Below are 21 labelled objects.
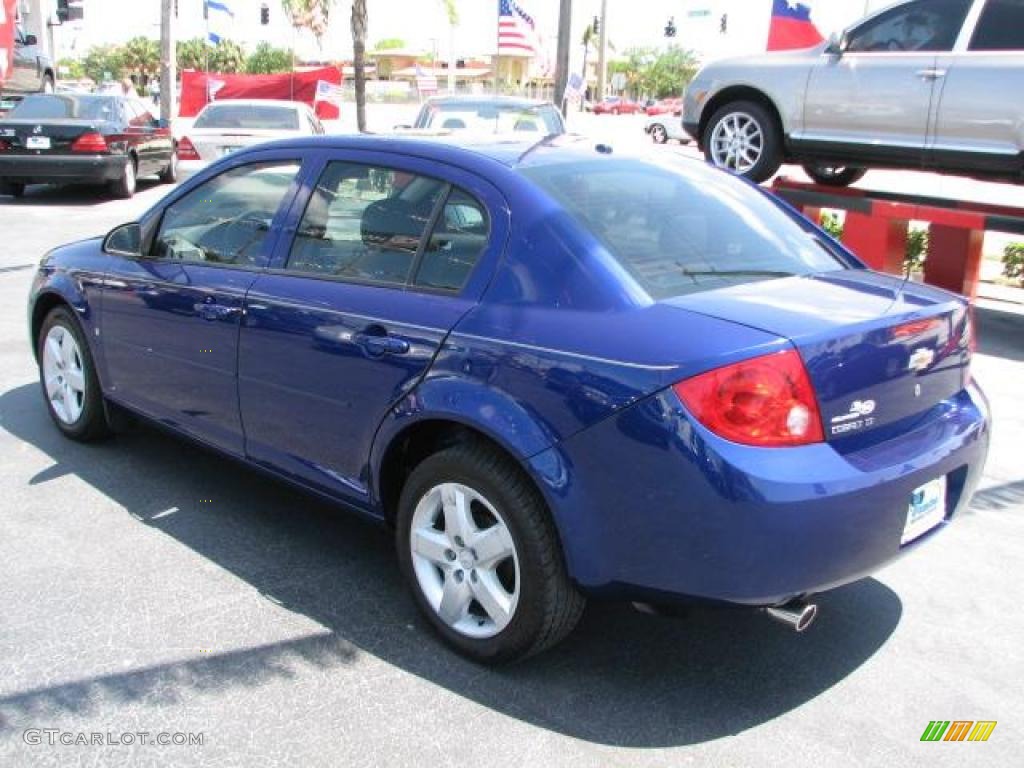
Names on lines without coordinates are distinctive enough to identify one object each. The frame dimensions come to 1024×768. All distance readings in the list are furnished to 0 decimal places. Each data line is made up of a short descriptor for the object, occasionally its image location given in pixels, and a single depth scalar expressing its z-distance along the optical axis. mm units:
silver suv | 7750
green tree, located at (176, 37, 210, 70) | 84031
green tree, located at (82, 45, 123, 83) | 97725
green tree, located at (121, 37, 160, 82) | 95125
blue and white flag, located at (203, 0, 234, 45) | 26141
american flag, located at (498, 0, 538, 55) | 18656
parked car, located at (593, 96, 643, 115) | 75812
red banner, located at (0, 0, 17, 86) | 20859
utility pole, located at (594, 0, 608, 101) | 56750
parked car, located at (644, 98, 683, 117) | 61688
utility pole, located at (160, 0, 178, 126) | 22906
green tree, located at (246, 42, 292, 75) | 84688
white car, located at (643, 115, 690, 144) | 40031
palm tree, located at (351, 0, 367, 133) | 22812
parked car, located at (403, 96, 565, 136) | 11750
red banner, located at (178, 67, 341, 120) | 27141
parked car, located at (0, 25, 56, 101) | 23031
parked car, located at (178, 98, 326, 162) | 13984
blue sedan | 2688
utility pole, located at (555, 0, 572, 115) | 15867
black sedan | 14609
